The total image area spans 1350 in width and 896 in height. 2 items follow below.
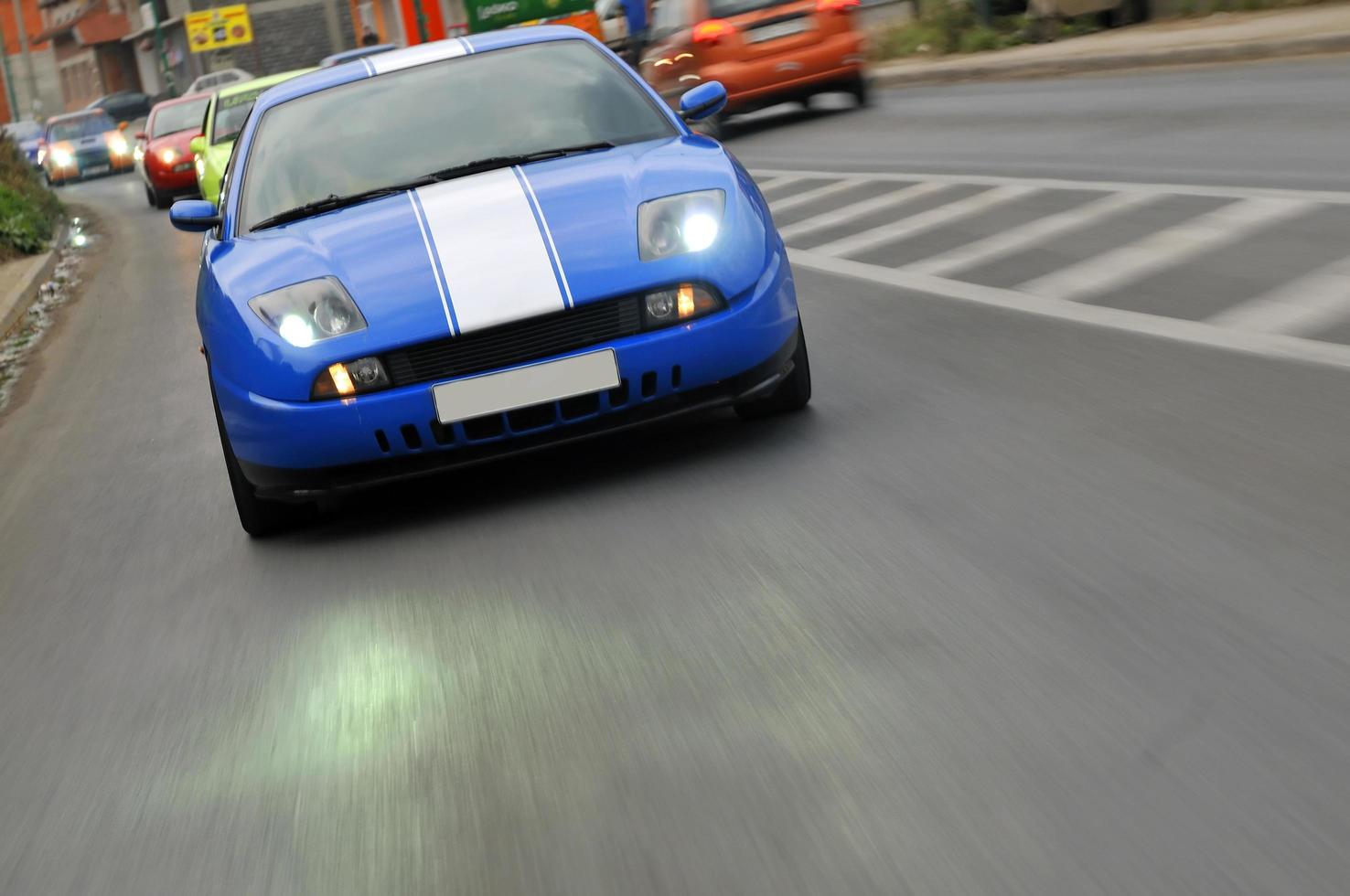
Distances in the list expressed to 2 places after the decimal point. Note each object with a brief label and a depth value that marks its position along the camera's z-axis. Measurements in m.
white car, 50.69
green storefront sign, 37.84
